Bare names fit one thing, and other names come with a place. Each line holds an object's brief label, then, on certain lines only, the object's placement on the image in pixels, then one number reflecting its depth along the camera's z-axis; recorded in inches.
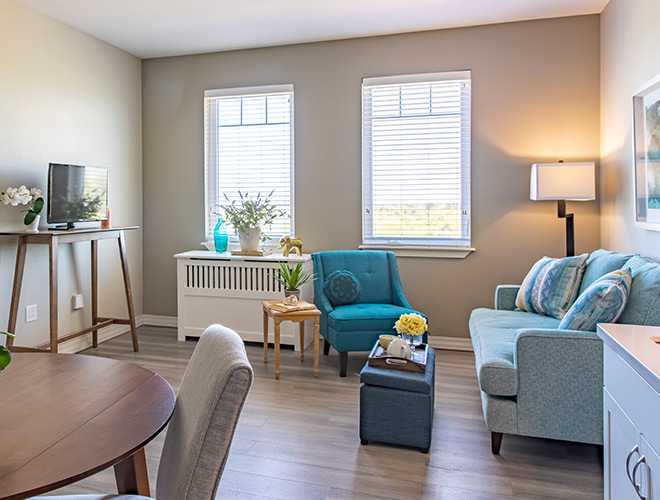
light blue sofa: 86.0
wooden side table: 133.3
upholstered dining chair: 39.4
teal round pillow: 147.9
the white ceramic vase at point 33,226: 134.0
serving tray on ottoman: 96.9
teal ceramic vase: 175.9
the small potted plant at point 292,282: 143.5
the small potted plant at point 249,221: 168.7
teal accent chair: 134.6
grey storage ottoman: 93.7
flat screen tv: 139.1
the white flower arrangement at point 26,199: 129.1
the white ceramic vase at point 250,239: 169.0
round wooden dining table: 37.3
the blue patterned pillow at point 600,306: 87.0
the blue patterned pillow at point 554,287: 117.3
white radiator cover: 165.3
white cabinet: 47.3
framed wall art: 105.6
